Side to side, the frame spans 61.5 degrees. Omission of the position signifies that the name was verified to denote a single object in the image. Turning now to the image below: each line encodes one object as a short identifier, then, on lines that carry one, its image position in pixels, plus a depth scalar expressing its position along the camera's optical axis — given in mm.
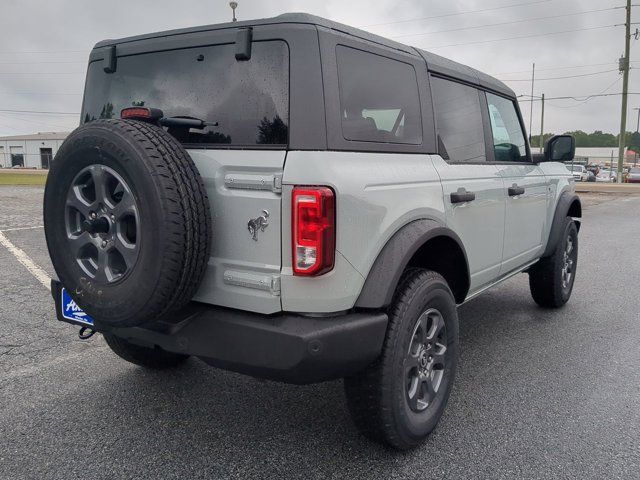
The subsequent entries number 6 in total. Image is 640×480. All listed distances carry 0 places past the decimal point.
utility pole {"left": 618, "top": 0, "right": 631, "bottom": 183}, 29281
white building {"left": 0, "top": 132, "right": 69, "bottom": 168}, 72875
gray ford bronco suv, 2092
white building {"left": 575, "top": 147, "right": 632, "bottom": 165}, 85756
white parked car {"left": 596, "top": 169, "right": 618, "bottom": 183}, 39859
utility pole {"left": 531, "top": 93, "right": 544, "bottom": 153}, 51828
